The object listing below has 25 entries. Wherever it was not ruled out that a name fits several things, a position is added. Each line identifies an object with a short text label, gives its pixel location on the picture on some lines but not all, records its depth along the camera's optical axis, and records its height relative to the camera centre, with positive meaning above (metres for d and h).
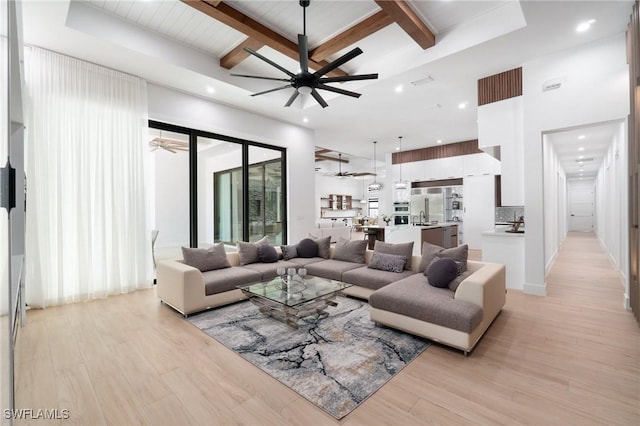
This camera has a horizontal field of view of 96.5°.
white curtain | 3.70 +0.49
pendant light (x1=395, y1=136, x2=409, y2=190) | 9.25 +0.89
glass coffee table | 3.07 -0.90
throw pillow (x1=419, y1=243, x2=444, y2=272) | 3.70 -0.57
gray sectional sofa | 2.60 -0.86
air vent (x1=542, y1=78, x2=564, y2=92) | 4.00 +1.77
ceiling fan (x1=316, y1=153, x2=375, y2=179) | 12.44 +1.88
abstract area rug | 2.07 -1.26
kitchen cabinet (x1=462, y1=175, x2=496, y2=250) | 8.16 +0.11
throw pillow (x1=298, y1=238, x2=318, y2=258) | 5.03 -0.63
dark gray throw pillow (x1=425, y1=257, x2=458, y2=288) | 3.12 -0.68
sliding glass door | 5.36 +0.53
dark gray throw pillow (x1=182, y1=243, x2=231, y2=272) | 4.01 -0.63
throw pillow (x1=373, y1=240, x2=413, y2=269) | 4.06 -0.55
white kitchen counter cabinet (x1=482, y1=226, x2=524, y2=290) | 4.47 -0.68
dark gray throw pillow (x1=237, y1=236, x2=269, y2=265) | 4.55 -0.63
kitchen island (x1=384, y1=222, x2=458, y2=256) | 6.69 -0.56
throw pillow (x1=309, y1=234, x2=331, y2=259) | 5.06 -0.60
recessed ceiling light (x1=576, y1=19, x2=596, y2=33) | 3.30 +2.17
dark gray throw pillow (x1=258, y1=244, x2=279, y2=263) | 4.64 -0.66
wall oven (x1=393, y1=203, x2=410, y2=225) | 8.30 -0.06
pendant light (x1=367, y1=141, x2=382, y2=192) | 11.22 +0.97
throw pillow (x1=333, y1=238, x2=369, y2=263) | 4.59 -0.64
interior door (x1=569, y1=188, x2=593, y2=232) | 13.38 -0.03
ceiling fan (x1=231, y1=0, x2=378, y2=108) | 3.03 +1.58
